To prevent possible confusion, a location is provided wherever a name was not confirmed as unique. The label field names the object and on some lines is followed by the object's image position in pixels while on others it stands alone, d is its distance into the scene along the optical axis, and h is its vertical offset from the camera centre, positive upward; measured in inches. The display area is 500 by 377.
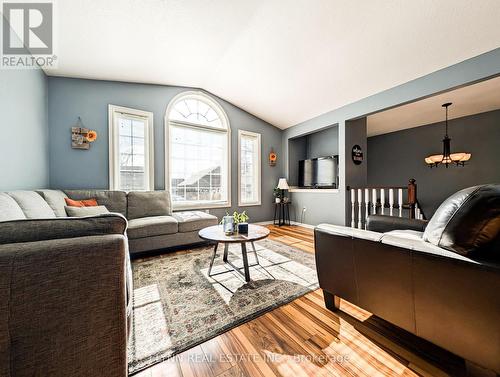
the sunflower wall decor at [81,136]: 118.5 +32.0
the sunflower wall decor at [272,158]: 196.4 +29.3
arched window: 151.9 +29.7
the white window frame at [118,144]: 127.8 +30.1
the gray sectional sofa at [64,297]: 25.5 -14.9
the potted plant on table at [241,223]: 83.5 -15.4
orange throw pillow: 98.4 -7.1
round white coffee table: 73.6 -19.2
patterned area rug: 49.1 -37.2
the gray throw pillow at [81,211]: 91.5 -10.6
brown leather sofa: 33.8 -18.0
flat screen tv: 163.3 +13.2
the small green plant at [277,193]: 193.6 -5.5
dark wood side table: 194.2 -25.2
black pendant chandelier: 135.3 +20.7
